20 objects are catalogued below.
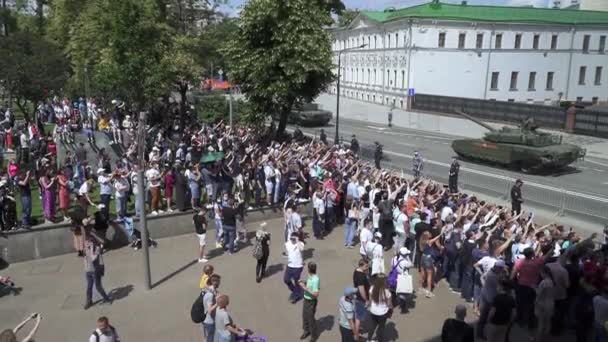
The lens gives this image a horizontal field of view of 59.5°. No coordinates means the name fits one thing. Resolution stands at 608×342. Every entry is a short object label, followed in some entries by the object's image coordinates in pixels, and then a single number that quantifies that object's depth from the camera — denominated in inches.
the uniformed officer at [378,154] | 938.7
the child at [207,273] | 348.2
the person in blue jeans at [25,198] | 517.3
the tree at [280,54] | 1007.0
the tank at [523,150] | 980.6
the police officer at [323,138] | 1058.7
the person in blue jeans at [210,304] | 331.9
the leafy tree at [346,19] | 3238.2
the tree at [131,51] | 970.1
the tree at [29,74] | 921.5
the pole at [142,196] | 450.3
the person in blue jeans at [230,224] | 521.7
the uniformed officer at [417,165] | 872.2
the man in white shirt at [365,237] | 453.0
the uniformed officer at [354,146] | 1001.7
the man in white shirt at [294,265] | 411.8
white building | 2188.7
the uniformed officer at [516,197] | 661.9
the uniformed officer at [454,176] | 778.2
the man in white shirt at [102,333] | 289.7
